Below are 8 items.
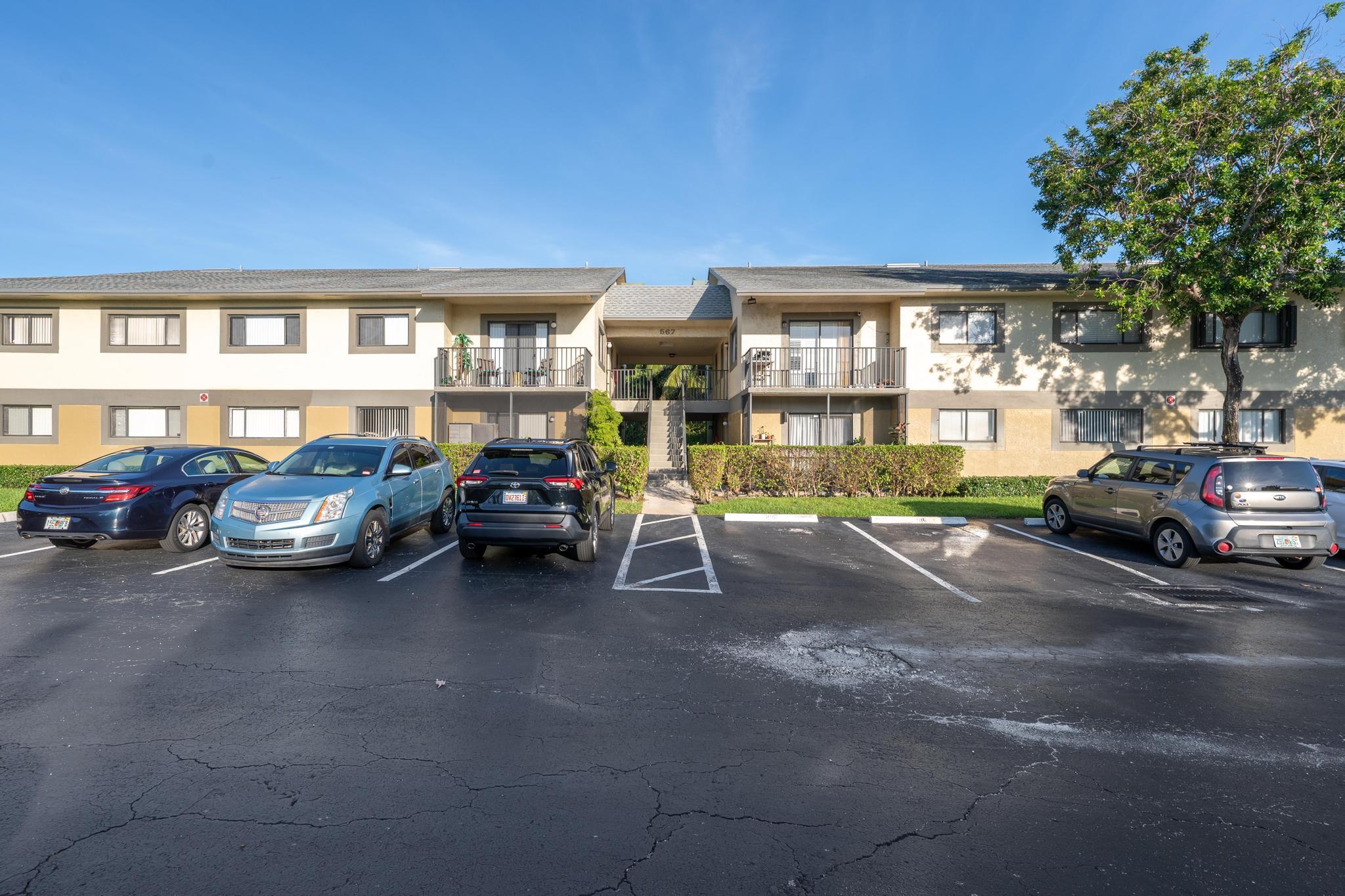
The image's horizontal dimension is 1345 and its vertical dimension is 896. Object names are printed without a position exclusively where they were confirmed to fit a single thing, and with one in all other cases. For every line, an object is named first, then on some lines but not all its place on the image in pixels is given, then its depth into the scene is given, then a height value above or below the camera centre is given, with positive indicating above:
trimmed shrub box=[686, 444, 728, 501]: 15.73 -0.44
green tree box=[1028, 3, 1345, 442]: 13.81 +6.18
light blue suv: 7.43 -0.68
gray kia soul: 8.30 -0.82
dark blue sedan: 8.45 -0.63
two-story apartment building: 18.59 +2.63
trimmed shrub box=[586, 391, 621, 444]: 18.75 +0.90
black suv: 8.20 -0.66
